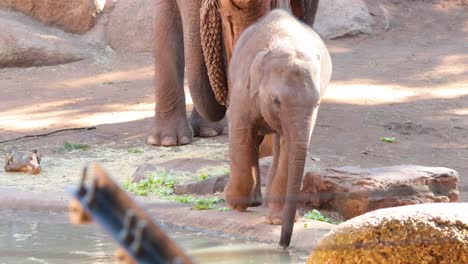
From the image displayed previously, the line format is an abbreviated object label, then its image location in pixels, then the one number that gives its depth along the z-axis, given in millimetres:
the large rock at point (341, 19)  28250
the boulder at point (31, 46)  25078
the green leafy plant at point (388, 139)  18828
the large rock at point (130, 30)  27109
